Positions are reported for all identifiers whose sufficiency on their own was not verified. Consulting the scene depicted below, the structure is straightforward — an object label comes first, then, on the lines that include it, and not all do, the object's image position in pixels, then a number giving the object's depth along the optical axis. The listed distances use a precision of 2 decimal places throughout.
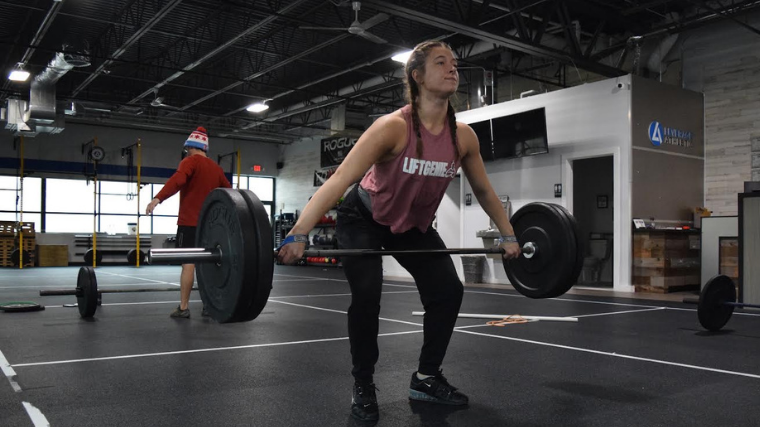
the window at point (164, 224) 15.91
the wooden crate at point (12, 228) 13.02
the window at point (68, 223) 14.64
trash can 8.26
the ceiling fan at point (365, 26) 7.30
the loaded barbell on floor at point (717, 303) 3.54
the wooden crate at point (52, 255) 13.58
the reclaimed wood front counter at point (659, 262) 6.70
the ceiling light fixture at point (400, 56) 8.64
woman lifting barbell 1.84
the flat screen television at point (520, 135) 7.59
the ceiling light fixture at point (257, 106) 12.33
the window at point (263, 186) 17.64
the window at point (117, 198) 15.09
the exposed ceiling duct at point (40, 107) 10.11
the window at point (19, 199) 14.01
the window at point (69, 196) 14.69
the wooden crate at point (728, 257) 6.22
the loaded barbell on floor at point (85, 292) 3.86
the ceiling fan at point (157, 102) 11.69
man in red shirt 3.87
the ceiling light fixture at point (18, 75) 9.62
